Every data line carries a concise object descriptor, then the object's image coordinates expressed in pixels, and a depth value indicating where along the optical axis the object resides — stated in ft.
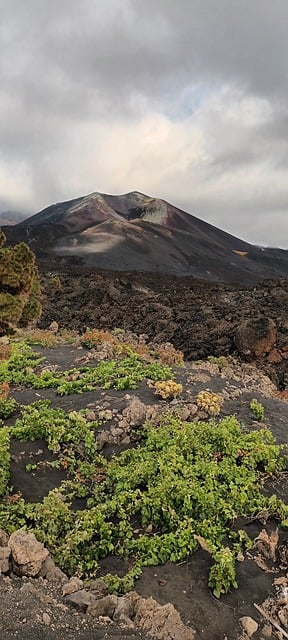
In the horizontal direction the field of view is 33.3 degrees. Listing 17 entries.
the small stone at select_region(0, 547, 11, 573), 15.70
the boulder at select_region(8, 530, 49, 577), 15.96
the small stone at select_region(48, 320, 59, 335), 70.03
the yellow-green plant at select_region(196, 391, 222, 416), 27.61
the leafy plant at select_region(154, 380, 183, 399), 29.57
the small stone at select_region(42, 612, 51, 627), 13.50
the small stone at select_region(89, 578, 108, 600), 15.70
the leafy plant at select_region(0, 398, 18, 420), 28.14
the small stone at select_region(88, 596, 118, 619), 14.25
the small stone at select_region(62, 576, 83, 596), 15.23
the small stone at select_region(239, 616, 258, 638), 14.64
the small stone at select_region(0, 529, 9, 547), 17.31
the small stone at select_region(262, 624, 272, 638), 14.57
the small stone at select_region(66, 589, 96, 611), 14.59
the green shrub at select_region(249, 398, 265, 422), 28.50
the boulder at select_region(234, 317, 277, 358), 56.75
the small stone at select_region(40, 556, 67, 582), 15.99
